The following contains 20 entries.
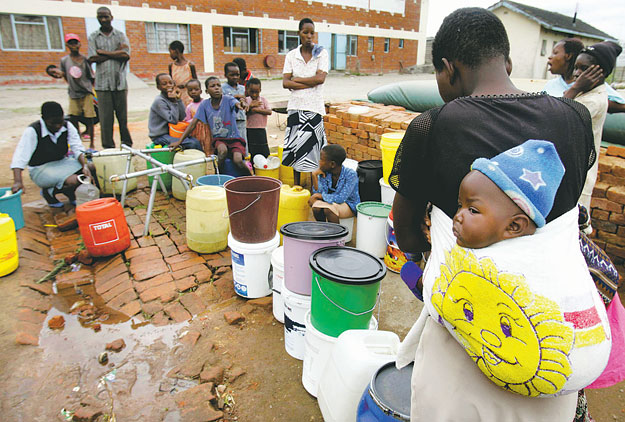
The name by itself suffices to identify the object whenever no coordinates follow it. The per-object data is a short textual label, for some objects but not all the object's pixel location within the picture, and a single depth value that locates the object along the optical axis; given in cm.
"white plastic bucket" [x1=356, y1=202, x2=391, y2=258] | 382
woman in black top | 106
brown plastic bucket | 306
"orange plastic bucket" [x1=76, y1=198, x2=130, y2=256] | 384
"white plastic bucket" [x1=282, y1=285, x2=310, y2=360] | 263
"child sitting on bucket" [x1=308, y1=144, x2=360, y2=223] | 396
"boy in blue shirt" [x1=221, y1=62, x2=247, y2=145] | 554
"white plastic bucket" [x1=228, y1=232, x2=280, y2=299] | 317
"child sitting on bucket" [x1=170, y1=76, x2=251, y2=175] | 517
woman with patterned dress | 455
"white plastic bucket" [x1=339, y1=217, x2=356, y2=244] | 413
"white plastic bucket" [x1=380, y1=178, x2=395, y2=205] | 410
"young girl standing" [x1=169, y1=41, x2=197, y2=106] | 676
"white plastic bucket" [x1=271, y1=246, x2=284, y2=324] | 290
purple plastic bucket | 261
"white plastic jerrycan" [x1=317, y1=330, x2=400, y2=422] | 198
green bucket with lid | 221
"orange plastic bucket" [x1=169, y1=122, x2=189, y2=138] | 592
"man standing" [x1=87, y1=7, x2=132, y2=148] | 596
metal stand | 400
